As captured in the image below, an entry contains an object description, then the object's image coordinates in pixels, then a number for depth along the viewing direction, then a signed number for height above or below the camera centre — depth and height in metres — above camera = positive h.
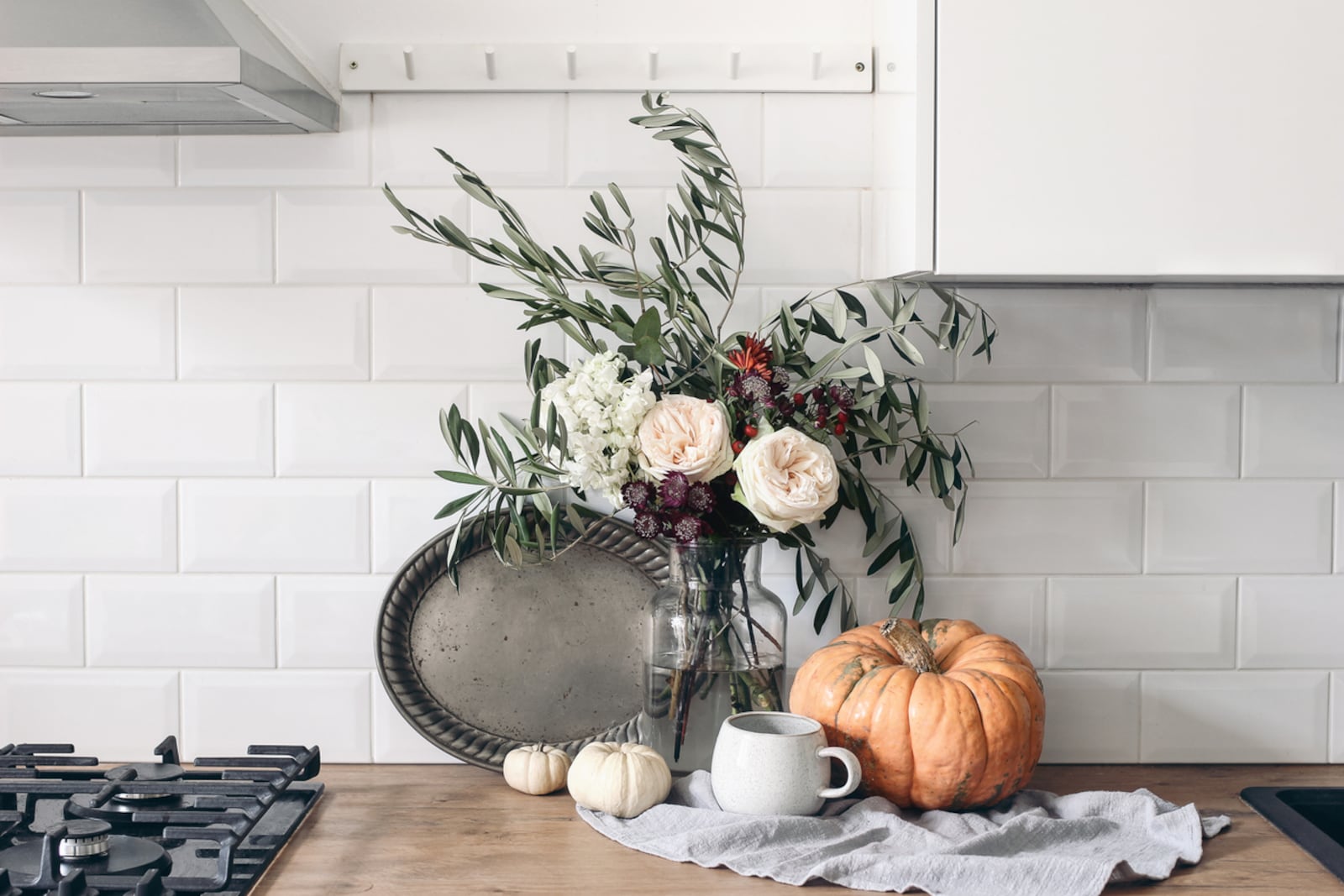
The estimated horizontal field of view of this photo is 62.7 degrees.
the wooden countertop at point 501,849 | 0.94 -0.42
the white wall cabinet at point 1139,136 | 0.98 +0.24
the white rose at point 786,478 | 1.01 -0.08
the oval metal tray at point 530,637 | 1.28 -0.28
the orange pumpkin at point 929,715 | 1.03 -0.30
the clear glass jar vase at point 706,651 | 1.16 -0.27
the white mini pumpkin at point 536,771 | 1.15 -0.39
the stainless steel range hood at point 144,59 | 0.94 +0.29
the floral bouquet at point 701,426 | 1.07 -0.03
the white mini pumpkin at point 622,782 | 1.05 -0.37
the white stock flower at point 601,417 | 1.07 -0.02
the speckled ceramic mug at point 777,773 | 1.01 -0.34
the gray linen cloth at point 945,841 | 0.92 -0.40
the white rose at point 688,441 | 1.04 -0.04
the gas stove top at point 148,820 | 0.91 -0.40
